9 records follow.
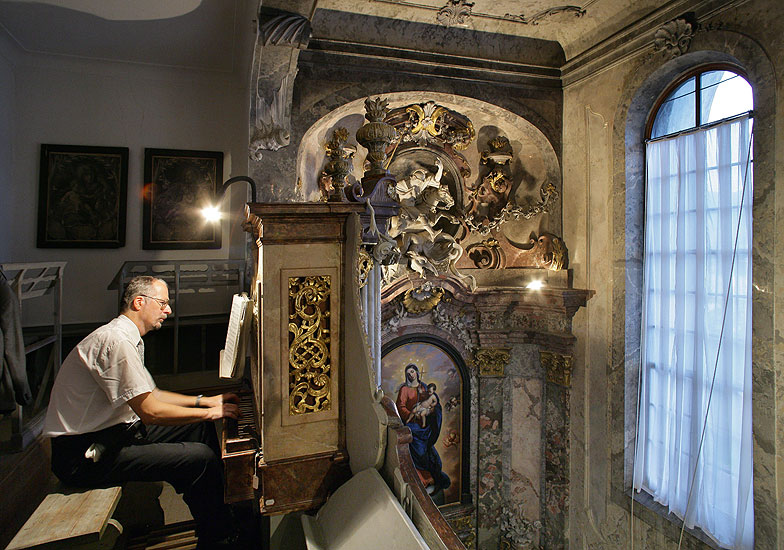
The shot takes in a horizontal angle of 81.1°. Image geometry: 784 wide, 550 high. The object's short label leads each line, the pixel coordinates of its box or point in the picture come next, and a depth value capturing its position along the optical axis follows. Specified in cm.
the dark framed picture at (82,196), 459
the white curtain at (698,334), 341
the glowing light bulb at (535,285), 516
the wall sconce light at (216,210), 336
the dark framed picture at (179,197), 493
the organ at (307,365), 160
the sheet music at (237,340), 213
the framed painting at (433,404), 514
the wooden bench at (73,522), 156
